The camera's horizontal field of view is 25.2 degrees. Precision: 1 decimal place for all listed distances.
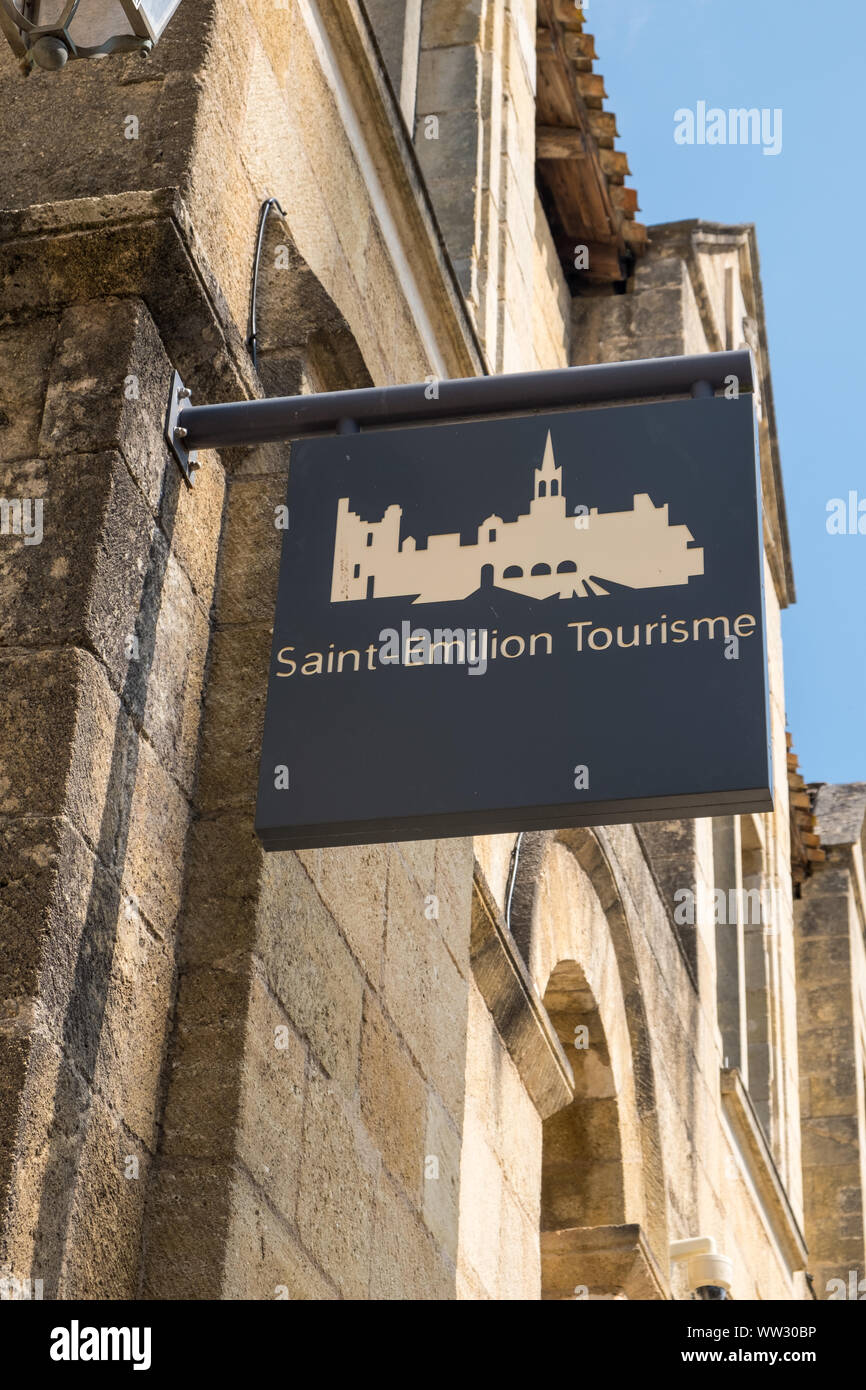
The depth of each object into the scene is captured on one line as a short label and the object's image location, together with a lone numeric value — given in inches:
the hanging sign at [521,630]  119.5
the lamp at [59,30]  115.1
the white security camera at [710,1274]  256.8
